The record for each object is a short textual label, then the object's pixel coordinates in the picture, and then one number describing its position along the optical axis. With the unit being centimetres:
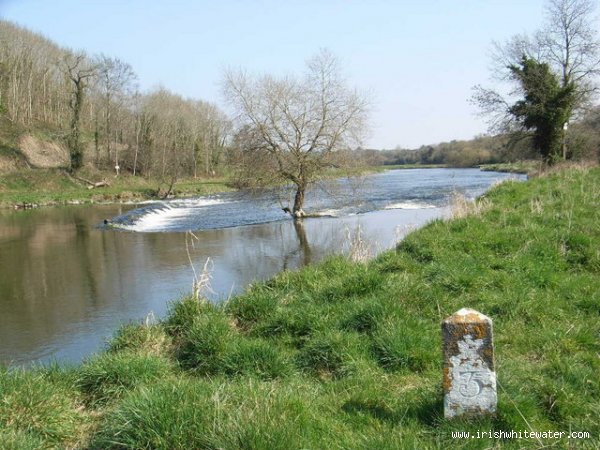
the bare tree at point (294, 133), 2591
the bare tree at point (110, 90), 5444
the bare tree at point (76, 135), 4625
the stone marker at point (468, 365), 329
